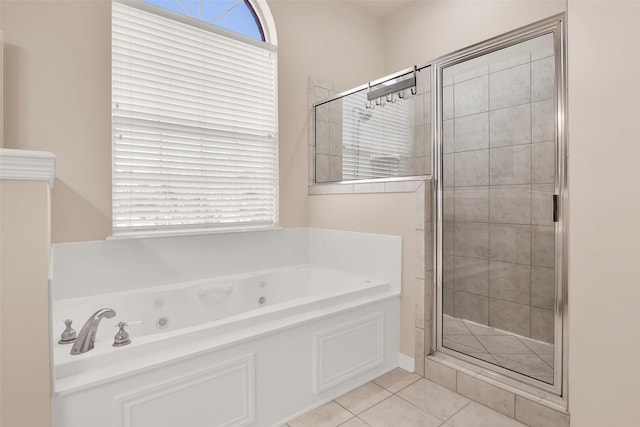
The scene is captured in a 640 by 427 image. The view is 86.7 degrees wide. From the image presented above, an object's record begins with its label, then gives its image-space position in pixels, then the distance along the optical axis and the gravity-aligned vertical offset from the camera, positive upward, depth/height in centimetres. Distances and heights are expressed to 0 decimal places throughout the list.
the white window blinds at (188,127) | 225 +63
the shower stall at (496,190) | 178 +13
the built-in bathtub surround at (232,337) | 134 -65
